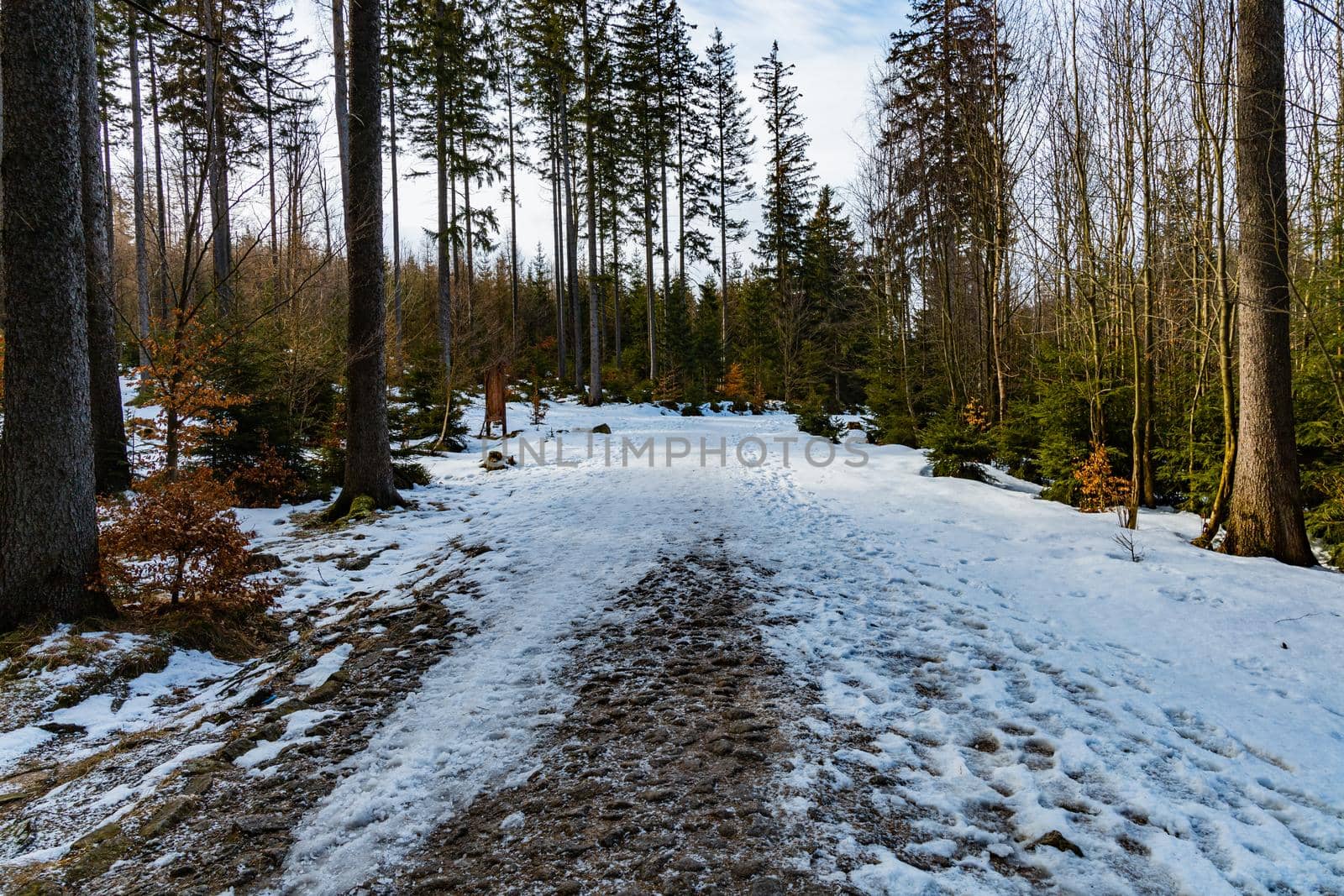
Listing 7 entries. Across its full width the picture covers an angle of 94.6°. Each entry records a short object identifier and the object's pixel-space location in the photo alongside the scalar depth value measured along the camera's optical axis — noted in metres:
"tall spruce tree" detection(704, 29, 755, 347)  31.12
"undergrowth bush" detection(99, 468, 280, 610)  4.44
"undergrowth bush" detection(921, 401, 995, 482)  10.45
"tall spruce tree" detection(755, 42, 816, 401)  31.38
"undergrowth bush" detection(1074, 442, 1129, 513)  7.86
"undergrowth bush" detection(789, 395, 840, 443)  17.00
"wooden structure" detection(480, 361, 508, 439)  15.02
